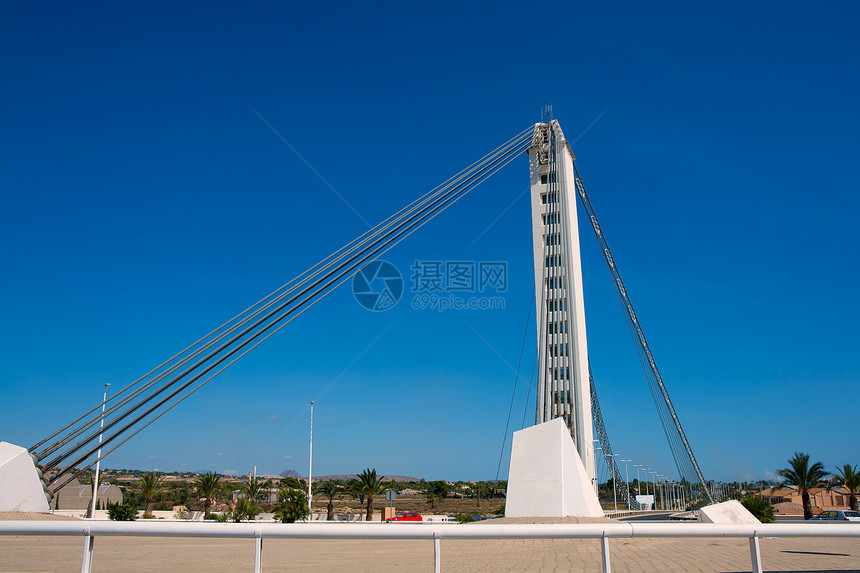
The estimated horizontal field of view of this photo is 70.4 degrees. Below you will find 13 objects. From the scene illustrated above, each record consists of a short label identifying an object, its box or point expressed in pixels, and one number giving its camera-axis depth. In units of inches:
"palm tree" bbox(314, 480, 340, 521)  1616.6
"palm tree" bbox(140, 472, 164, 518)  1557.6
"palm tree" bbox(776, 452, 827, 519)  1836.9
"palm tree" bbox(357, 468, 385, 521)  1676.9
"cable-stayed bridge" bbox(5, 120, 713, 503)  1080.8
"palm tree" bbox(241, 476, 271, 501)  1717.5
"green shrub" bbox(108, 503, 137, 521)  914.3
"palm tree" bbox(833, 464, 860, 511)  1771.7
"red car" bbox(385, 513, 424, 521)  1495.3
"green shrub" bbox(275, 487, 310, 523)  1287.9
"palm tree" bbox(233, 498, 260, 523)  1232.5
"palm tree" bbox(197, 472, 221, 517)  1656.0
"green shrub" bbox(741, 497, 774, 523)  1250.2
